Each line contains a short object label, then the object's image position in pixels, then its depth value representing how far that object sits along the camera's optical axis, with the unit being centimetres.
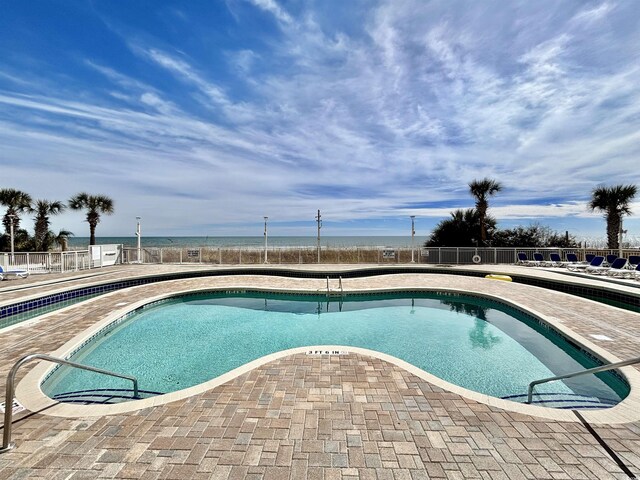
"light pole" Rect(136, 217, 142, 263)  1706
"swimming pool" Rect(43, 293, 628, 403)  433
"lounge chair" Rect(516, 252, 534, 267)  1552
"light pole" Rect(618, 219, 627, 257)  1315
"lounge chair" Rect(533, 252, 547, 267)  1558
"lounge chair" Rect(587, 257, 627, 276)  1151
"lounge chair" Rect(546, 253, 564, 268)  1417
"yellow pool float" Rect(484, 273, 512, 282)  1133
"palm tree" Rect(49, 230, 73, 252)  1898
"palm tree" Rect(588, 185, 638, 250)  1562
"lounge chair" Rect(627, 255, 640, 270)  1171
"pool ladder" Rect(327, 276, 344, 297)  969
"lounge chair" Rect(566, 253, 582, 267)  1475
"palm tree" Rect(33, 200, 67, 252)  1792
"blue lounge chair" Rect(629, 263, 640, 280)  1024
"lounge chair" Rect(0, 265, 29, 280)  1112
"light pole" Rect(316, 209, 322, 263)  1829
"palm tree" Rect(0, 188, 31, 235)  1684
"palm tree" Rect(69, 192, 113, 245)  1814
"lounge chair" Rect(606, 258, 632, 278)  1077
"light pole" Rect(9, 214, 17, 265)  1224
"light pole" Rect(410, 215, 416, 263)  1722
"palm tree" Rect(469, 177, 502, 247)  1742
